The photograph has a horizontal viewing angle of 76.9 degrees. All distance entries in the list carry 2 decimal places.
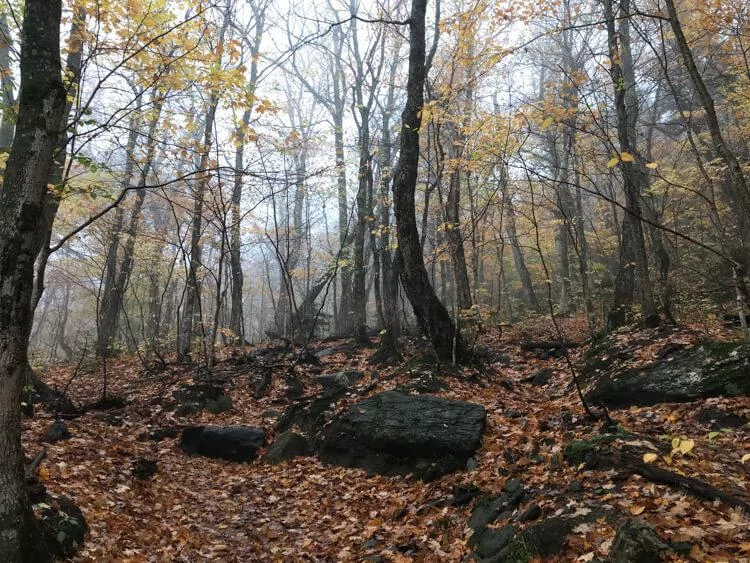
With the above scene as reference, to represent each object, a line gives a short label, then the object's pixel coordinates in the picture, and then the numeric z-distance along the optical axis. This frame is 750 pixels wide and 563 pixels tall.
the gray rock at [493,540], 4.14
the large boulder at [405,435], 6.41
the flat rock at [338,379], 10.89
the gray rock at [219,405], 10.49
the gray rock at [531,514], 4.23
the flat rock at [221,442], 8.45
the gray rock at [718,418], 5.30
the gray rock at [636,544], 3.02
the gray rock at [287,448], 8.06
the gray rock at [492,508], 4.66
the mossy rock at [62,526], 4.13
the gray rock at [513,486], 4.92
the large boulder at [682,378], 5.95
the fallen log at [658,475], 3.69
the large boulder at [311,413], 8.59
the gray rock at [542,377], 9.80
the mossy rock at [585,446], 4.91
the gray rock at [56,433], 6.72
